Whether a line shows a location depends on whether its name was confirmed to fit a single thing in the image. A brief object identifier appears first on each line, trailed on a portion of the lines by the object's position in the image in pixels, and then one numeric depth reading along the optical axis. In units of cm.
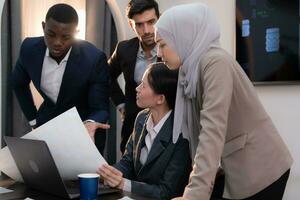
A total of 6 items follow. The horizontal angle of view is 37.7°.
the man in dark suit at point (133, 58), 238
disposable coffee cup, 133
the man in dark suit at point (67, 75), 202
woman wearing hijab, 146
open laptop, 137
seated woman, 161
